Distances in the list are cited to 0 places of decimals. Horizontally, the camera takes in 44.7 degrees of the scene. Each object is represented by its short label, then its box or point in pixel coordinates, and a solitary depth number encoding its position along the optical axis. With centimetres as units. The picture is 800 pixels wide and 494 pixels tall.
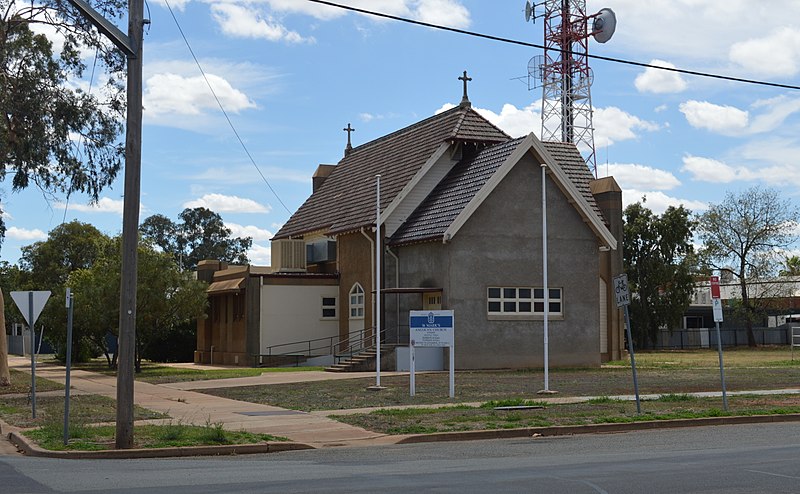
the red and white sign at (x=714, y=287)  1918
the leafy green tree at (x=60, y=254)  7450
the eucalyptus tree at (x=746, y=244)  7525
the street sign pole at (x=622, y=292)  1907
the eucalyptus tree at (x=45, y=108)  2895
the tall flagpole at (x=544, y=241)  2654
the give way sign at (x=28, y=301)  1797
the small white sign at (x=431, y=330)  2359
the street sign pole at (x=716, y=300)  1920
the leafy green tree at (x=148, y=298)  3628
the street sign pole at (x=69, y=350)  1506
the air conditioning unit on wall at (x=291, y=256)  4378
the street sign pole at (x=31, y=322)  1783
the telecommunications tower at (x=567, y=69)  5397
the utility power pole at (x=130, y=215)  1518
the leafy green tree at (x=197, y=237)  10450
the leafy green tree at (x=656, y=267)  6900
